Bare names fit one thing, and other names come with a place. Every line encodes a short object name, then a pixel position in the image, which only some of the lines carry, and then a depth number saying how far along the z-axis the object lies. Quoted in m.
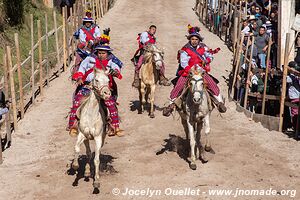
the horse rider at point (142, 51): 15.07
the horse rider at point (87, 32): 16.58
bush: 21.03
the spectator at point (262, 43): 16.70
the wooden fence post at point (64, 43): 20.38
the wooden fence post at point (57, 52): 19.27
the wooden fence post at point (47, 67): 18.16
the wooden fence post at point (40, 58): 16.67
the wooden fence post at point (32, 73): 15.89
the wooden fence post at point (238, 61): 16.20
